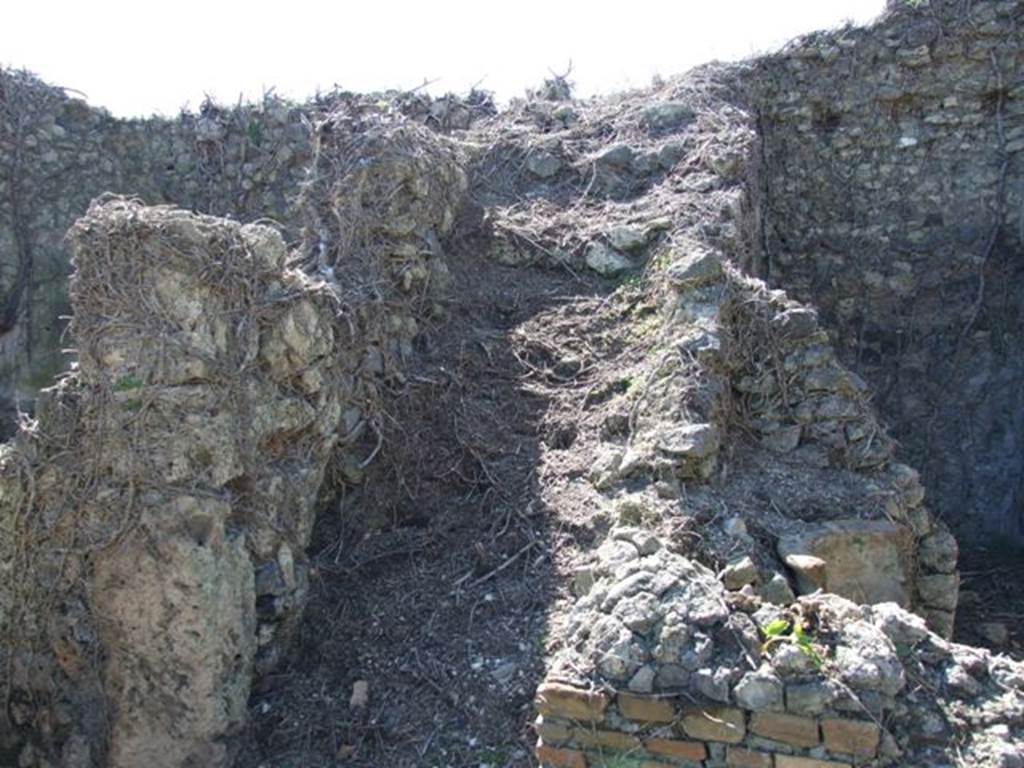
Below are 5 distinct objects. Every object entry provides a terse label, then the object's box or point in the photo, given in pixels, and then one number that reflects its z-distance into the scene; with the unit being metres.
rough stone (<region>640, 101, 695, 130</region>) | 7.23
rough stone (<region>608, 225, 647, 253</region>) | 6.09
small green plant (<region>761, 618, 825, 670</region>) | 3.05
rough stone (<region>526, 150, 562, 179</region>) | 7.12
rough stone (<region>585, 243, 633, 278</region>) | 6.03
